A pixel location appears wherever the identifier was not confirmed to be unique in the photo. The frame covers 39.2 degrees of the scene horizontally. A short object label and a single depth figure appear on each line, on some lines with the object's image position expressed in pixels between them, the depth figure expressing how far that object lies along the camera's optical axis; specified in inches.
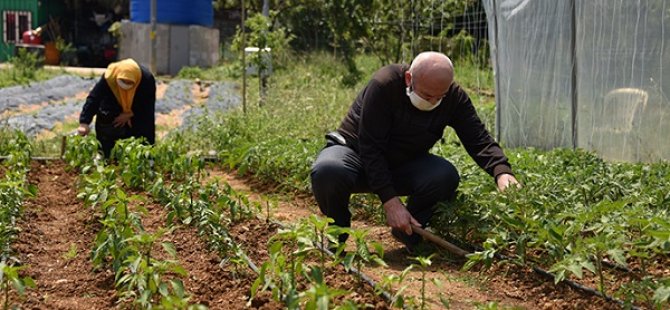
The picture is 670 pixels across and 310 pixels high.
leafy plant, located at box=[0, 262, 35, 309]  127.4
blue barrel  986.1
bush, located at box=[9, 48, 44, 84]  764.6
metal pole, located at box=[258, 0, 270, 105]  477.7
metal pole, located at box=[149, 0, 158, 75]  870.4
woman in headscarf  309.1
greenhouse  297.4
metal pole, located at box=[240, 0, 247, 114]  434.0
